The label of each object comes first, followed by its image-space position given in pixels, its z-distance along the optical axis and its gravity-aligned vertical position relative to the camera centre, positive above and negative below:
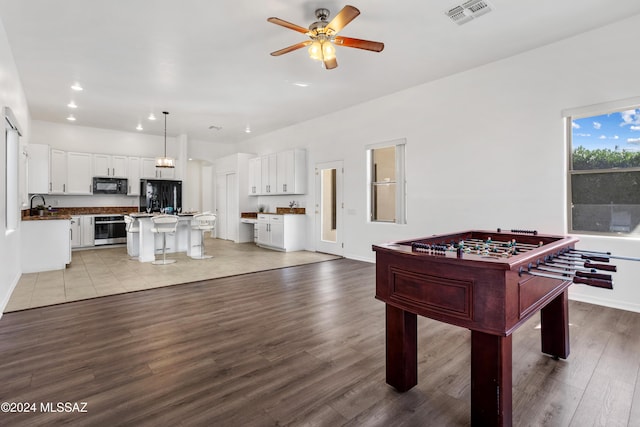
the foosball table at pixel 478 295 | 1.55 -0.46
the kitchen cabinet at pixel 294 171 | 7.70 +0.97
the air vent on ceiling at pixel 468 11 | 3.15 +2.01
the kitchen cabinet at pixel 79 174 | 7.78 +0.95
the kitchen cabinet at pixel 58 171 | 7.55 +0.98
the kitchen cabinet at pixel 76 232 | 7.55 -0.47
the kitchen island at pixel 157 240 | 6.24 -0.60
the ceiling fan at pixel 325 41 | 3.16 +1.71
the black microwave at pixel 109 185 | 8.12 +0.69
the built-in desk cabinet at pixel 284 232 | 7.58 -0.50
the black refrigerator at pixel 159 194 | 8.64 +0.48
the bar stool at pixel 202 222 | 6.62 -0.22
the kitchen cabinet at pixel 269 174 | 8.30 +0.97
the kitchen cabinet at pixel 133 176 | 8.59 +0.97
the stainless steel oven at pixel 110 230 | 7.90 -0.44
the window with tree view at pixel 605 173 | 3.53 +0.40
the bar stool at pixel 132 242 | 6.57 -0.63
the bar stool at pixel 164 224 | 5.88 -0.23
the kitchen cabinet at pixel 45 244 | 5.20 -0.53
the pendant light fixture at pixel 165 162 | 7.04 +1.09
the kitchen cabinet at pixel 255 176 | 8.85 +0.98
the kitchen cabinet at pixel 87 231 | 7.71 -0.45
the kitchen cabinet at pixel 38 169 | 6.58 +0.90
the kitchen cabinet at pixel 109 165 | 8.12 +1.20
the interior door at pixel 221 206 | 9.91 +0.16
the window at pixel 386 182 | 5.70 +0.52
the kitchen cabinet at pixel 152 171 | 8.82 +1.14
